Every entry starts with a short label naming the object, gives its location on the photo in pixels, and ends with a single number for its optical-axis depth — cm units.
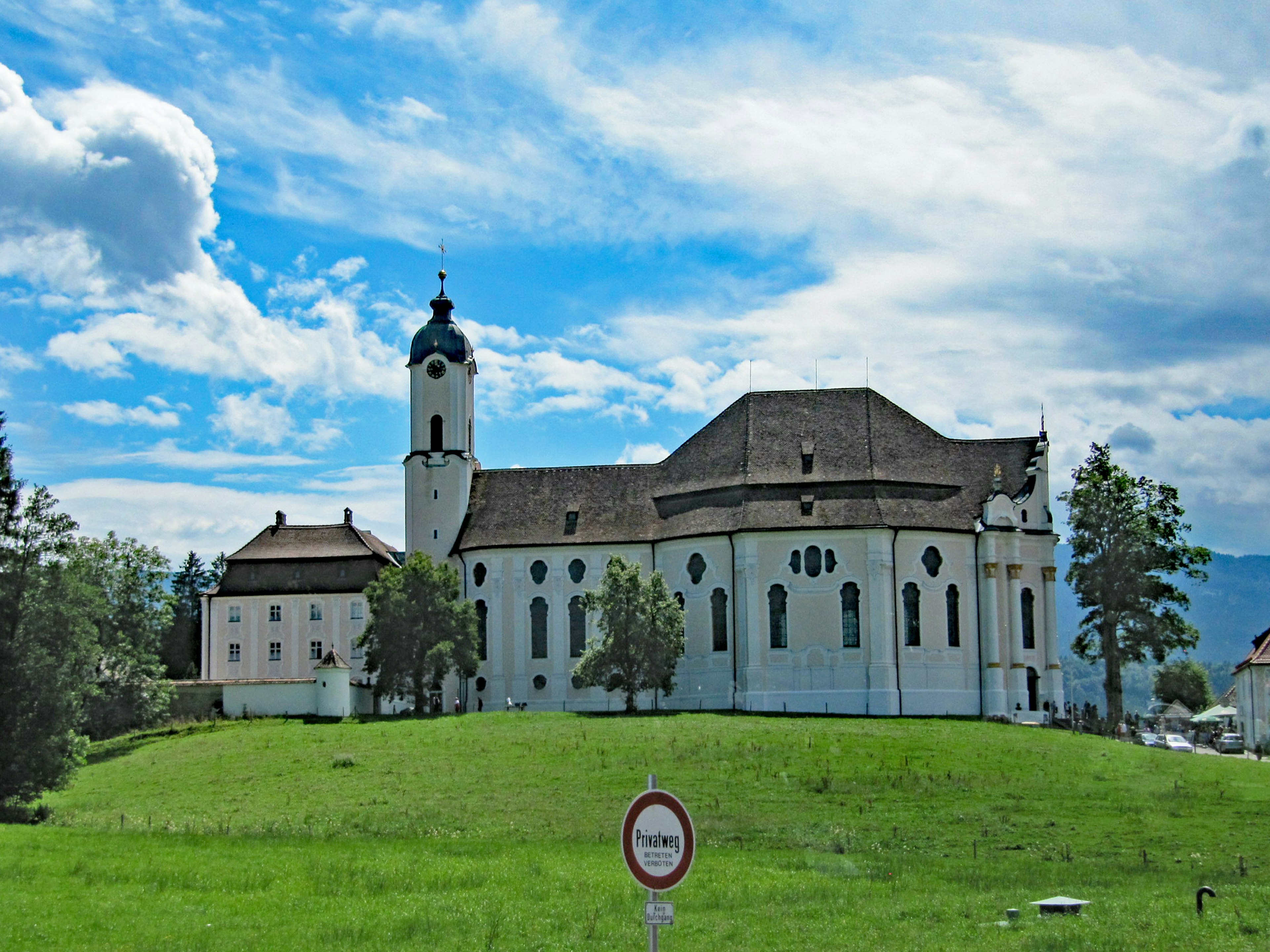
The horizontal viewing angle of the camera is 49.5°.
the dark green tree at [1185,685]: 12575
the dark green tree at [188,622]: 9938
